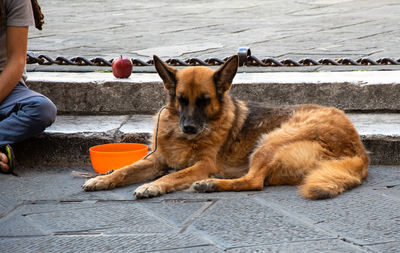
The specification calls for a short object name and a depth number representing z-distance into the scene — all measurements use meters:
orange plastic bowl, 9.35
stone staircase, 10.28
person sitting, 9.59
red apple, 11.07
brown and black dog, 8.52
